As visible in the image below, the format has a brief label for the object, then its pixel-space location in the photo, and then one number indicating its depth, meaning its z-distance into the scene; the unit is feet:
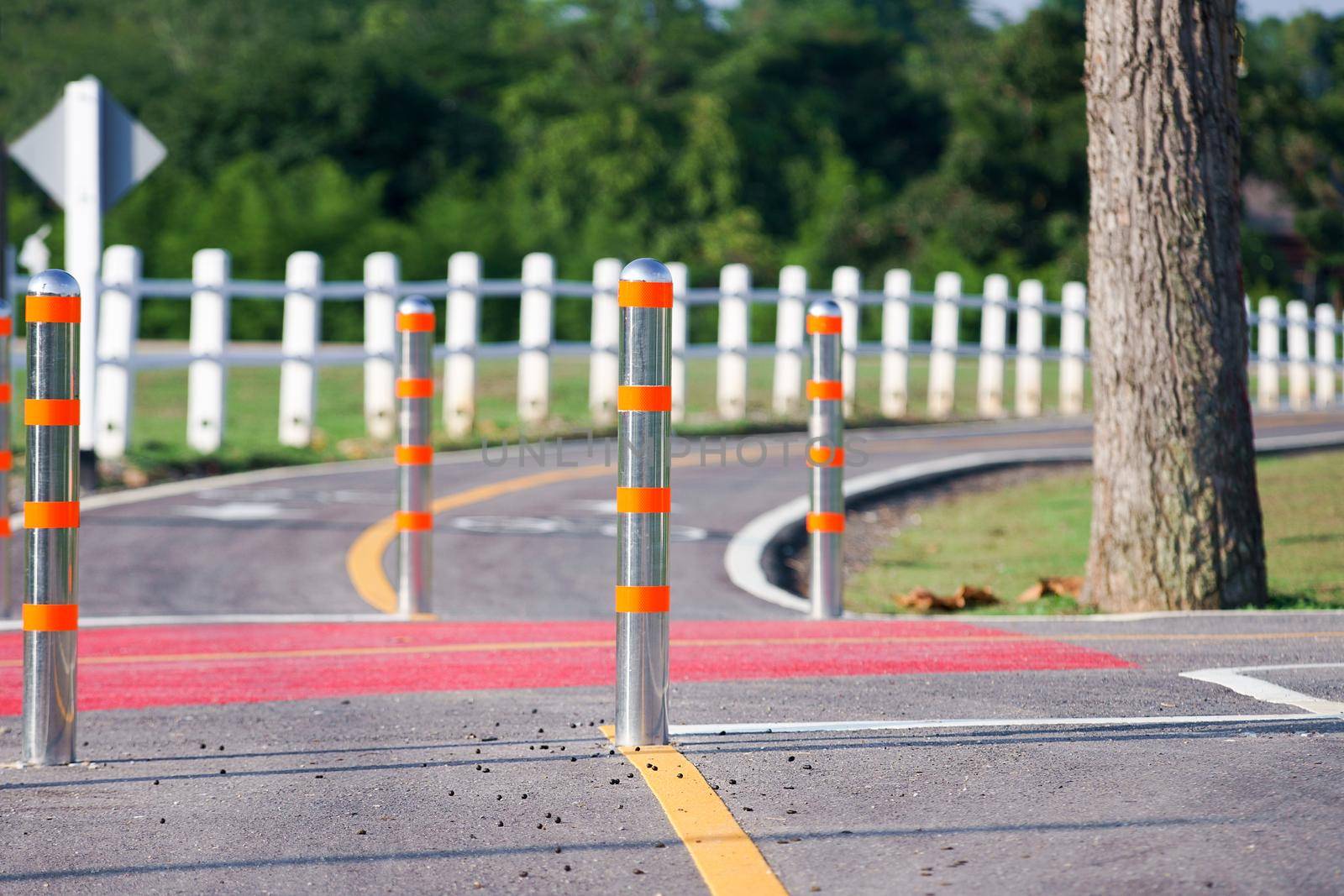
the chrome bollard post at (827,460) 50.47
